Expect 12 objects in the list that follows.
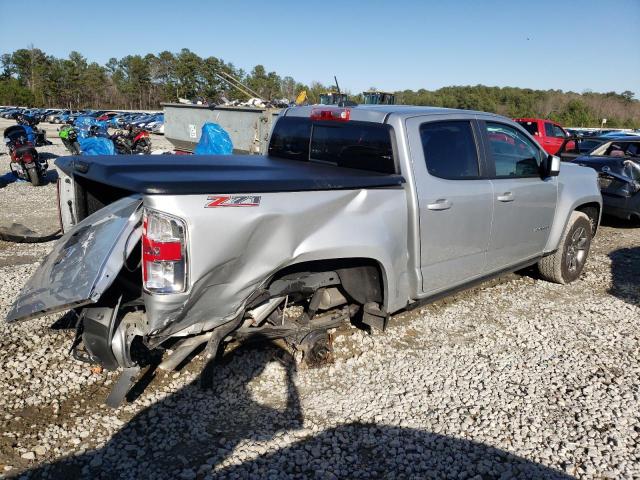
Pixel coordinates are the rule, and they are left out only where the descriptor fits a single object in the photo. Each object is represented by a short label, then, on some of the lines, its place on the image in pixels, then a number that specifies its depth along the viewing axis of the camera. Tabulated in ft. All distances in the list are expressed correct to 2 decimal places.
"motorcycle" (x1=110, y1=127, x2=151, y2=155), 53.63
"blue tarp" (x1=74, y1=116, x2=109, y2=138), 57.67
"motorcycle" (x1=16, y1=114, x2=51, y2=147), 53.57
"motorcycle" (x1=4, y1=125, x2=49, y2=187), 39.63
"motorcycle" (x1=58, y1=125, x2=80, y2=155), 49.24
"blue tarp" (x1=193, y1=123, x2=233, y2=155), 35.04
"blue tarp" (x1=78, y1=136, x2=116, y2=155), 38.34
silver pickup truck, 9.17
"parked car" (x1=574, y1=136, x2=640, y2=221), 28.89
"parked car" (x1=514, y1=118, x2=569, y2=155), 59.62
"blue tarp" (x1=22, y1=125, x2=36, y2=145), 45.06
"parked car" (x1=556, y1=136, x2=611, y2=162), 37.78
